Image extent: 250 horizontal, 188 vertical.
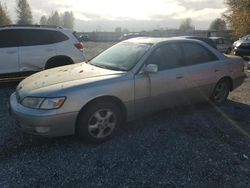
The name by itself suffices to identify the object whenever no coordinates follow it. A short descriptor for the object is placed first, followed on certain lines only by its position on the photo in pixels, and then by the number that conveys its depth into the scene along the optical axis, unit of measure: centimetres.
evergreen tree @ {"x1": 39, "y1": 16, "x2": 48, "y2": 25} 7789
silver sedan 288
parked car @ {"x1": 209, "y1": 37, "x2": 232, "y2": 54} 2179
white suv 553
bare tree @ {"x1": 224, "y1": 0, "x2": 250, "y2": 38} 2071
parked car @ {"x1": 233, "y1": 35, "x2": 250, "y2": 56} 1257
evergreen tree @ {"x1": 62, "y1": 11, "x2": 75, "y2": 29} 8522
